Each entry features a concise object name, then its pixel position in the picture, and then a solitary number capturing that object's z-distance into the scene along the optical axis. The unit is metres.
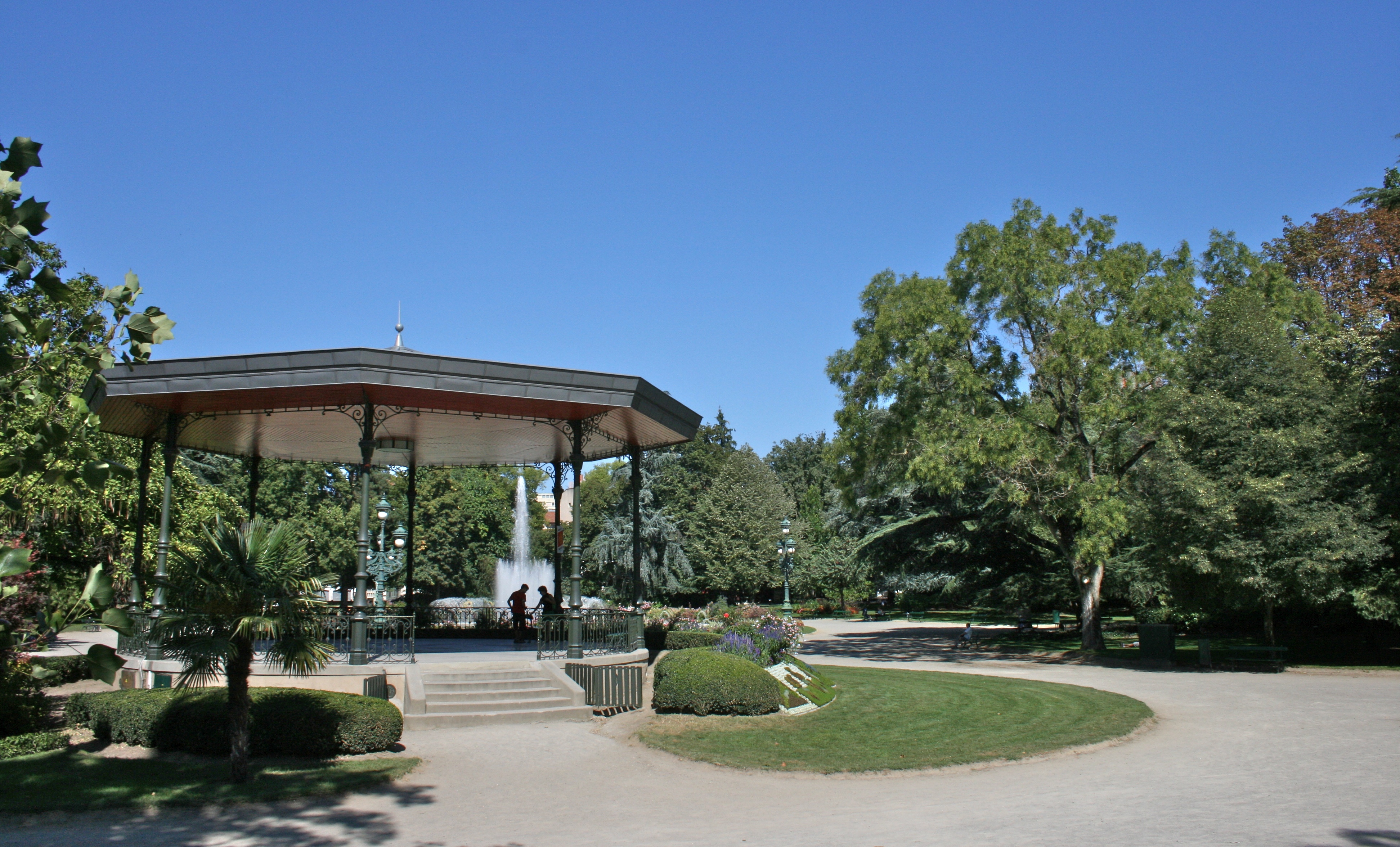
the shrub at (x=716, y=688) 15.10
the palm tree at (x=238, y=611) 9.78
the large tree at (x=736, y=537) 54.62
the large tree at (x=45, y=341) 3.63
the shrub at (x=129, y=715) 12.38
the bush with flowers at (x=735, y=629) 17.98
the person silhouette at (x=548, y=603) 21.33
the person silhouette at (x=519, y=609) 21.67
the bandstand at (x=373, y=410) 15.16
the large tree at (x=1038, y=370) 25.73
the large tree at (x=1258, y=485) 21.67
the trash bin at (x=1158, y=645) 25.12
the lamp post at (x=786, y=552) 36.50
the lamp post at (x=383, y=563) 32.19
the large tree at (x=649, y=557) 53.16
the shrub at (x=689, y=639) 20.67
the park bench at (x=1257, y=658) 23.36
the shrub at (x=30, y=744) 12.64
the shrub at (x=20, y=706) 13.77
